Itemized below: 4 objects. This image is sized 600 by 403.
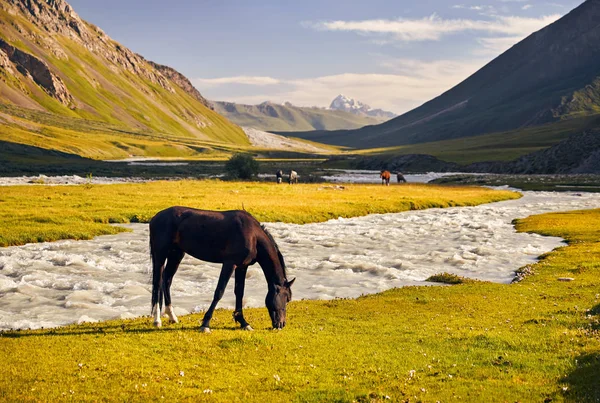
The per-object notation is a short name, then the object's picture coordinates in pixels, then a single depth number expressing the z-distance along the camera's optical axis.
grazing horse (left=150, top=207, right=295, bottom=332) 17.17
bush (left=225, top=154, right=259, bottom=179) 114.56
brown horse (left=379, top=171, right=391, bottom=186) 106.25
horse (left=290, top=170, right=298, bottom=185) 100.94
